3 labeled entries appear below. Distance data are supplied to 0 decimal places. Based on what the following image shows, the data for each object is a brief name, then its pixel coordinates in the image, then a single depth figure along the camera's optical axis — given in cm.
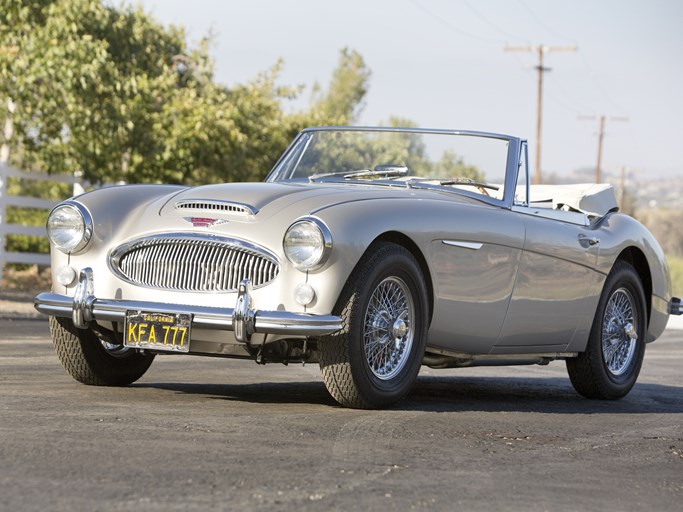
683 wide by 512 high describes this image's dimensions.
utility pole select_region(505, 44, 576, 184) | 5153
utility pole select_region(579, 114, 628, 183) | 7612
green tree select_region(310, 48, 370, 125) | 8469
